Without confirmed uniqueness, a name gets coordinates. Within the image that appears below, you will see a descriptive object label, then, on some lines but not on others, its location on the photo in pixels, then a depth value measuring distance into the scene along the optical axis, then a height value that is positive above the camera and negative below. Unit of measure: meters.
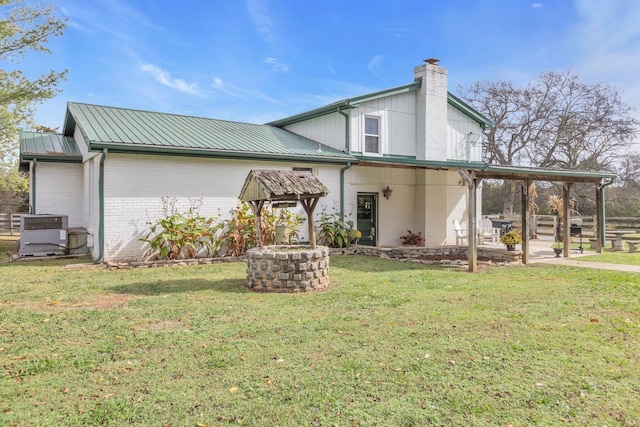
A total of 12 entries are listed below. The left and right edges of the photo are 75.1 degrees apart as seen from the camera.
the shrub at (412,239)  15.12 -0.73
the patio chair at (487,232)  15.67 -0.50
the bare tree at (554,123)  28.78 +7.04
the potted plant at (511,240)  11.27 -0.55
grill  14.58 -0.39
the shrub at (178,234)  10.24 -0.39
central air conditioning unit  10.88 -0.47
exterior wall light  14.67 +0.95
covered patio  9.93 +1.11
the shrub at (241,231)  11.29 -0.35
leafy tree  14.55 +6.17
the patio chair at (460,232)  14.58 -0.46
